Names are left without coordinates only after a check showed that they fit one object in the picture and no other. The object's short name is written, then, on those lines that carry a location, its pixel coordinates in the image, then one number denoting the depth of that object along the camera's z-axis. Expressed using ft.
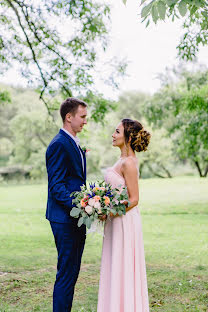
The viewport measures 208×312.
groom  12.64
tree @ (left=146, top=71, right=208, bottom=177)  38.40
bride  13.30
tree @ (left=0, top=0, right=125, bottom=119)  30.78
